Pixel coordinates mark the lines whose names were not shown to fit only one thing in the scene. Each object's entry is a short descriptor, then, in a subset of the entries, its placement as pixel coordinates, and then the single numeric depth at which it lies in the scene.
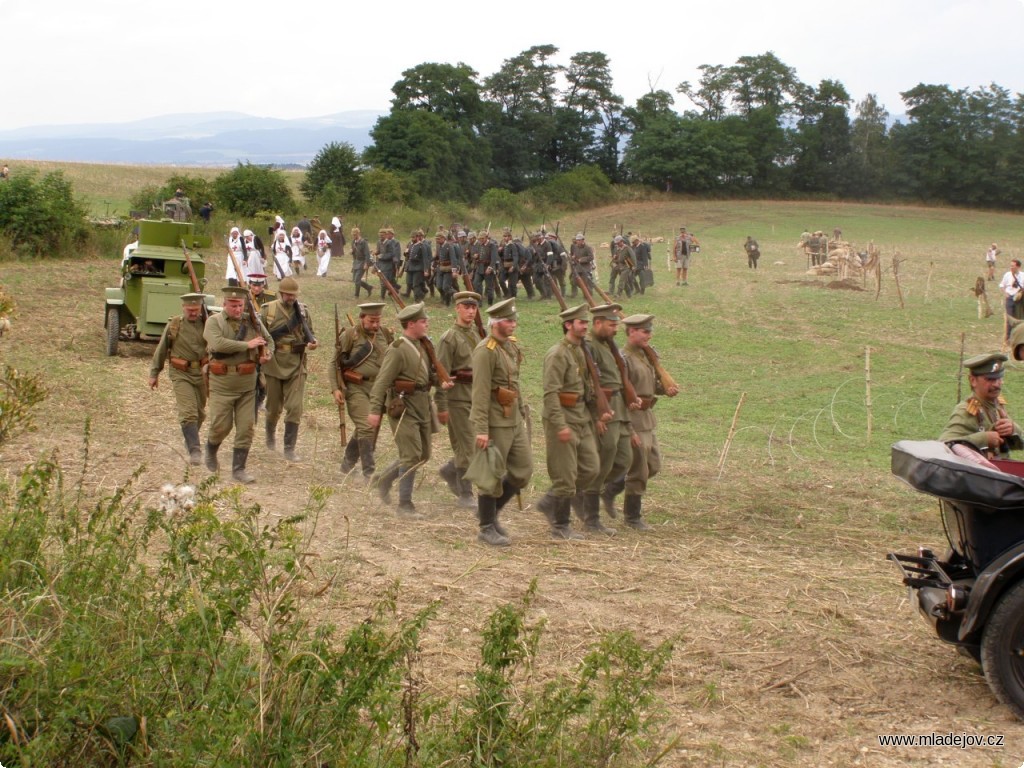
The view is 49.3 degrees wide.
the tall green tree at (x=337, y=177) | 46.53
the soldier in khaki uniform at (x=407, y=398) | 9.45
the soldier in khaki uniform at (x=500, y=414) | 8.54
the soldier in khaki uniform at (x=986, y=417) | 7.24
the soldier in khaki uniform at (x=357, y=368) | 10.91
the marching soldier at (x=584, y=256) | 26.73
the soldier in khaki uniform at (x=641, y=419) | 9.50
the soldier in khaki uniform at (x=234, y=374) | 10.33
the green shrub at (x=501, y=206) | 55.62
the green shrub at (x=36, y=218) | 25.92
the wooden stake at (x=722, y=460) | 11.55
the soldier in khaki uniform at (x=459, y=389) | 9.81
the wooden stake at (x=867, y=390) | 13.76
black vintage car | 5.34
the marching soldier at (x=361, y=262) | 26.70
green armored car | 16.53
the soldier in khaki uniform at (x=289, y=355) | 11.35
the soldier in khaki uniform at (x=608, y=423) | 9.23
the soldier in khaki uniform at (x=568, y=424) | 8.79
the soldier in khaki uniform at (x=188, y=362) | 10.92
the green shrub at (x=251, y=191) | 40.44
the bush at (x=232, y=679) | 4.13
